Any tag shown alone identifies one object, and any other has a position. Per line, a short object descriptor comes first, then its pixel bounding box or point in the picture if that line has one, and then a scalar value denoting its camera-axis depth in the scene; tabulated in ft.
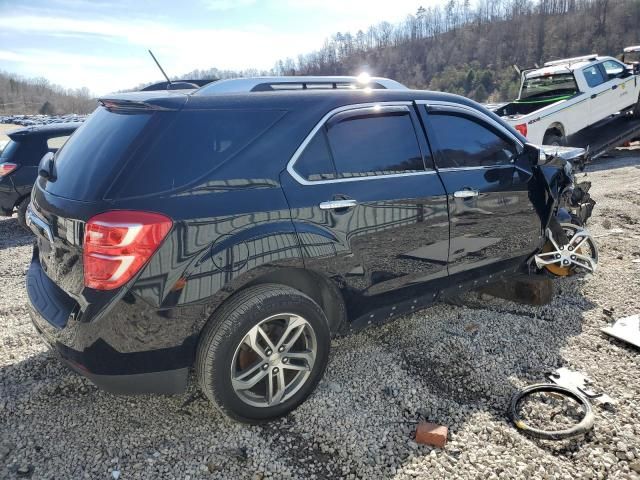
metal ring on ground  8.57
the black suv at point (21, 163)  24.80
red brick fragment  8.52
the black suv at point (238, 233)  7.58
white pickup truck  32.86
